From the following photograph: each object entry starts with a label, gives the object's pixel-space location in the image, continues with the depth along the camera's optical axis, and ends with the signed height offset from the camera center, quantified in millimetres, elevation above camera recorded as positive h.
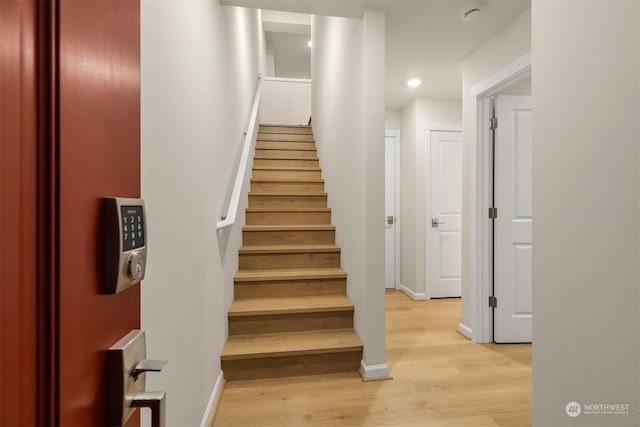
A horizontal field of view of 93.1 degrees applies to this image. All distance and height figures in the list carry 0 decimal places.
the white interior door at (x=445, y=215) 3787 -25
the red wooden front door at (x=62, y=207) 279 +6
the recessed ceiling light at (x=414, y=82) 3209 +1405
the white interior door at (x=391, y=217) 4242 -57
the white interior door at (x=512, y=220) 2537 -59
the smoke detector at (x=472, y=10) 1964 +1331
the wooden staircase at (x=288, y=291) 1988 -629
